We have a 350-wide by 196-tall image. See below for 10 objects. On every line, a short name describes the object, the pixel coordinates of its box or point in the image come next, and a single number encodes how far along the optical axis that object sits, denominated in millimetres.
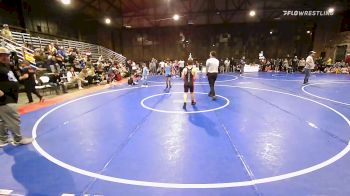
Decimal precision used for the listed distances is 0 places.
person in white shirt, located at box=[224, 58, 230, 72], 24872
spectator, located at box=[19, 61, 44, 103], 8938
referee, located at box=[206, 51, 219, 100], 9219
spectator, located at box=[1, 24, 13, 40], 11767
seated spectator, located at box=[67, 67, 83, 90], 13297
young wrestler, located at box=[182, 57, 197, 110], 7805
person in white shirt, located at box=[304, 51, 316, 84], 12891
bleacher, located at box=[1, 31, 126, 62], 13995
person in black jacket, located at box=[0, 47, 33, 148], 4527
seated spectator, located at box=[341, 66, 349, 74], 20278
